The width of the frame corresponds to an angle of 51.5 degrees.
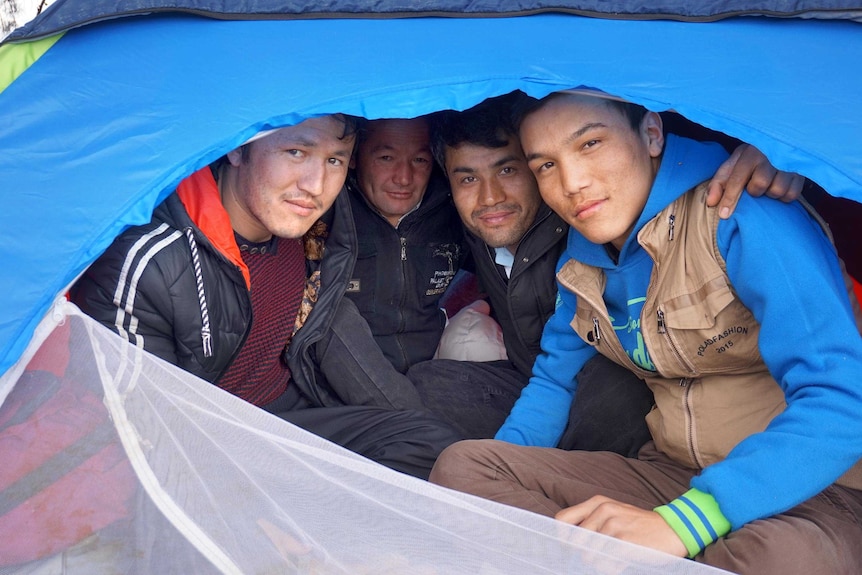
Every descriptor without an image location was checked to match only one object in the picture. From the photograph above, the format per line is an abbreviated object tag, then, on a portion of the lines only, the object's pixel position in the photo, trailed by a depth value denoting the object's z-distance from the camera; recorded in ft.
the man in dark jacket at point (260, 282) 4.54
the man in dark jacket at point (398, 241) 6.55
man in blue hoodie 3.58
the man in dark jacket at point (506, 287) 5.42
